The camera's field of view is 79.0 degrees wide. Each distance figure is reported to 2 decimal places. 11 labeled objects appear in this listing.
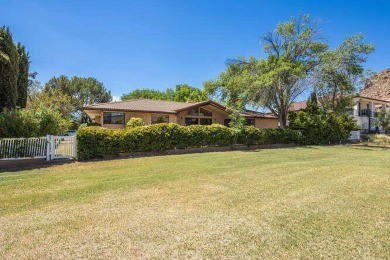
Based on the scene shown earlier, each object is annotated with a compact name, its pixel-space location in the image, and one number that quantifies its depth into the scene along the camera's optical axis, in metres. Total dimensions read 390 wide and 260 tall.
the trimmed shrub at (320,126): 23.83
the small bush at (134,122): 18.88
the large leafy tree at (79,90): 46.59
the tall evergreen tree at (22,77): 16.94
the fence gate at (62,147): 11.69
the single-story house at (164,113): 22.05
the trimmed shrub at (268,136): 19.44
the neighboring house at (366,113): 37.94
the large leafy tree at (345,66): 22.77
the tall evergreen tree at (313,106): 24.95
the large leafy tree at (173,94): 55.30
